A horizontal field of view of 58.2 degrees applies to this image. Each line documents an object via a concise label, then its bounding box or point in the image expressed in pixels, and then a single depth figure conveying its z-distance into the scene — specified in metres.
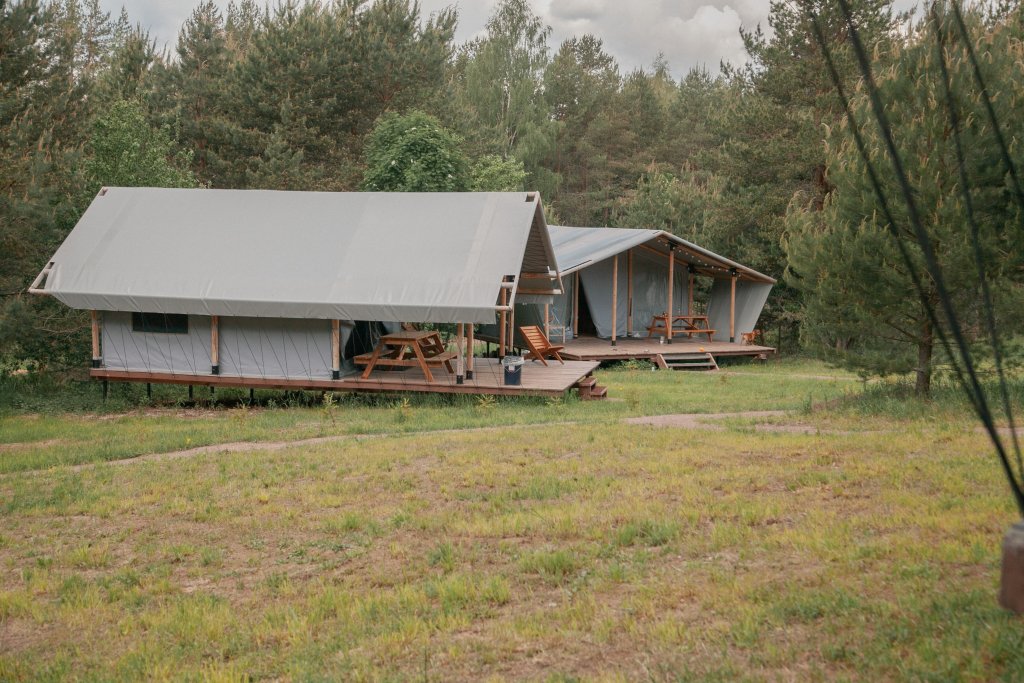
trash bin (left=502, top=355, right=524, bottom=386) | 15.47
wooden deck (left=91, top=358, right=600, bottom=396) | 15.52
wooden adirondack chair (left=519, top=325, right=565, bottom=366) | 19.09
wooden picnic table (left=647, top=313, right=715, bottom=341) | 26.25
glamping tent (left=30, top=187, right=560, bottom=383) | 15.39
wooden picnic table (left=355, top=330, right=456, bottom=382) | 15.71
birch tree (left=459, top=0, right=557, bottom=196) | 45.91
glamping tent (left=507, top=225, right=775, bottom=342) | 24.88
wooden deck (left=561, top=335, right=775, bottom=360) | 22.74
